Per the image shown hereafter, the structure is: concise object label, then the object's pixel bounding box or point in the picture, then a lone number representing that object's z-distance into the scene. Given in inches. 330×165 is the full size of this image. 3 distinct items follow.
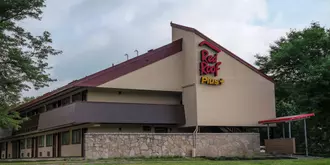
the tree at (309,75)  1300.4
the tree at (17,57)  1213.7
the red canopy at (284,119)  1197.8
